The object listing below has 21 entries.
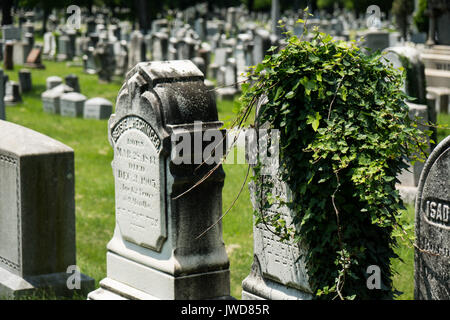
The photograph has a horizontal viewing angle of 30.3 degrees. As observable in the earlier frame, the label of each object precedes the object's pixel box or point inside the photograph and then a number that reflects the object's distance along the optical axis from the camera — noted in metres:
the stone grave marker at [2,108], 9.59
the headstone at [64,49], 28.31
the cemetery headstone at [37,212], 7.10
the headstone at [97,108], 16.62
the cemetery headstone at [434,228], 4.96
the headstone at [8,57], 24.44
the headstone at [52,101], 17.61
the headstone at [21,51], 26.42
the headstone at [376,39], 17.98
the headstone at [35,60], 25.41
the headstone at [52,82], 19.19
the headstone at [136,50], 23.70
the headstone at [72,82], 19.00
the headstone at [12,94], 18.62
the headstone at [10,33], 28.02
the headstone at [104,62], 22.67
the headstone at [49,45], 29.55
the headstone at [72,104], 17.08
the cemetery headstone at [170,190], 6.25
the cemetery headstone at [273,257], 5.76
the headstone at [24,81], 20.30
